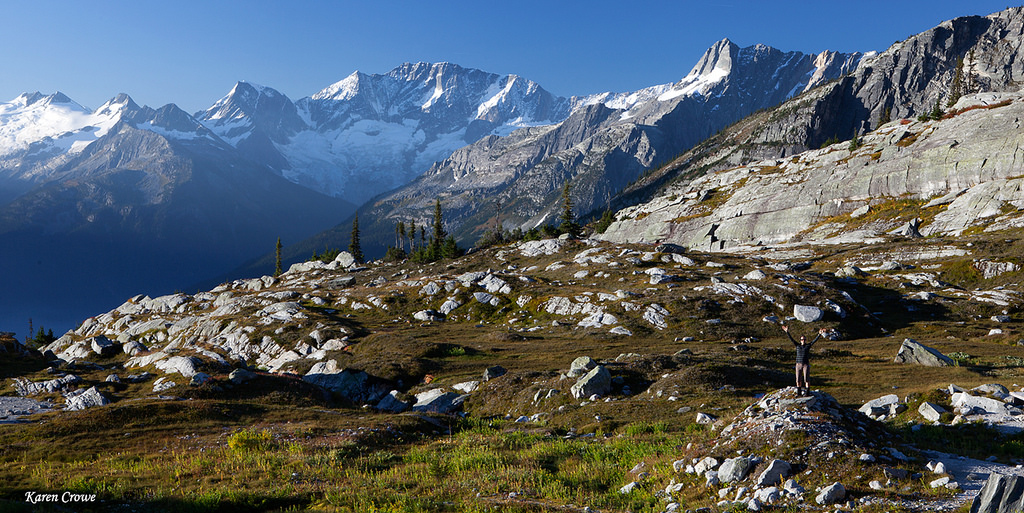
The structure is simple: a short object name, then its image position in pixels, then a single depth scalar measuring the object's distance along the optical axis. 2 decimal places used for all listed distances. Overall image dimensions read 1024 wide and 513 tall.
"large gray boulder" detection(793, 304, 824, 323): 62.91
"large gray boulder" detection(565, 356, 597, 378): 38.78
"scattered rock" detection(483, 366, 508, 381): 44.03
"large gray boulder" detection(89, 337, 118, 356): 84.00
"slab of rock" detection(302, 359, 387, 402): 49.08
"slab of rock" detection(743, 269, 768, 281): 79.13
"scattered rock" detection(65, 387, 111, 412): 39.12
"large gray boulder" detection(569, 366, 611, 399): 35.41
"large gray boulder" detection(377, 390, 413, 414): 43.38
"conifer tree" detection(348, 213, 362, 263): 187.06
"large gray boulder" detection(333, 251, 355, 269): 170.12
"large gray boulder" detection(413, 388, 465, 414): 40.88
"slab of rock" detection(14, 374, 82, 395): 43.97
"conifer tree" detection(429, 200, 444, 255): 160.50
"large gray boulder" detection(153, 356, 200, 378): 52.00
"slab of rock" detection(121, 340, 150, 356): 79.29
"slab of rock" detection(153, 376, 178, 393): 44.32
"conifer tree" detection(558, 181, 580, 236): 177.38
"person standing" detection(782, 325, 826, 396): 26.11
